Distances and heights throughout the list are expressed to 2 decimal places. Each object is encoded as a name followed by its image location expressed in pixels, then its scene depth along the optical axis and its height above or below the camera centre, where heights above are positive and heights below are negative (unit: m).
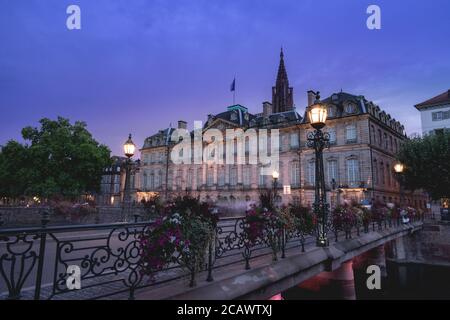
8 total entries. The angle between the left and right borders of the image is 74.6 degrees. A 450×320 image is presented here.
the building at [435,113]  39.22 +10.47
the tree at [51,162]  31.41 +3.10
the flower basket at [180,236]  4.48 -0.73
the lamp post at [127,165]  14.12 +1.24
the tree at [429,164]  26.95 +2.45
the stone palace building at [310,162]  34.53 +3.83
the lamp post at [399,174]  17.71 +1.35
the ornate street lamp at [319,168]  8.50 +0.68
